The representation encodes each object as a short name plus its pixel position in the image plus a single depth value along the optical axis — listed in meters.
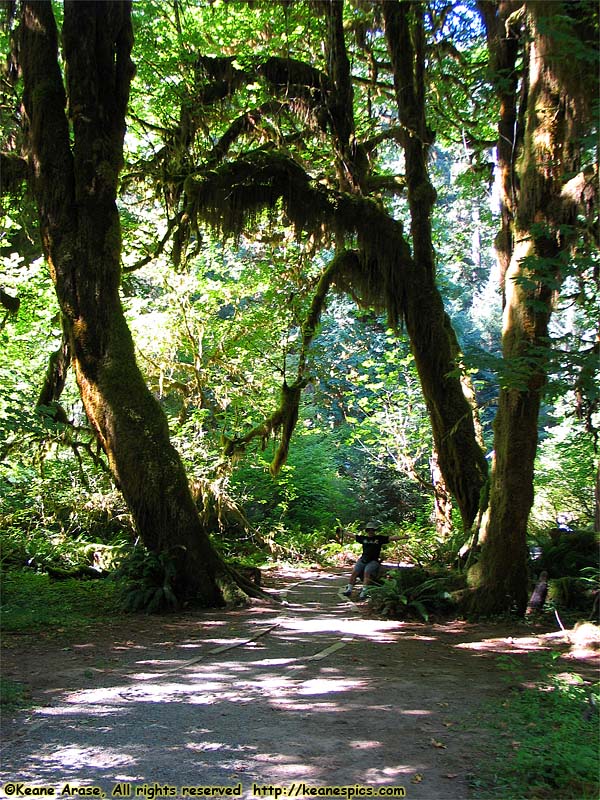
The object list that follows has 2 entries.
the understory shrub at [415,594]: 9.83
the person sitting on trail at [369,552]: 12.08
